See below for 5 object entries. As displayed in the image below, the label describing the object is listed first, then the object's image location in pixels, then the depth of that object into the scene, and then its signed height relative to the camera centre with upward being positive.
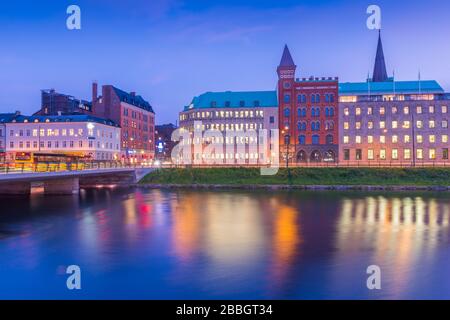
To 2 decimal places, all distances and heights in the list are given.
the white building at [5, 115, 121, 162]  91.62 +6.30
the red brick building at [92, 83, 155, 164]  104.31 +12.85
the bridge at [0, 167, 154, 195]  38.94 -3.32
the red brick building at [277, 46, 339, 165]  96.00 +11.28
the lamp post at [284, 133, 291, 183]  93.32 +5.32
